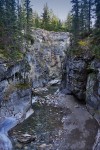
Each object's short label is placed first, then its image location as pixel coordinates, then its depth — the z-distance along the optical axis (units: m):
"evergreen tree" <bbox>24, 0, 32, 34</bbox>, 37.15
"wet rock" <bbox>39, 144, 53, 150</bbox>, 15.39
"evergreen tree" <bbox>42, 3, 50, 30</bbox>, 48.57
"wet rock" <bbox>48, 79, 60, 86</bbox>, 44.59
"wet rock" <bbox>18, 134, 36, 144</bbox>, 16.30
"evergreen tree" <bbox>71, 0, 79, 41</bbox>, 32.35
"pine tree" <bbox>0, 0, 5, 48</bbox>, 27.43
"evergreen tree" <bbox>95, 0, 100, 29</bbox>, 26.49
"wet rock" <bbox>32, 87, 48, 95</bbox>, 34.59
